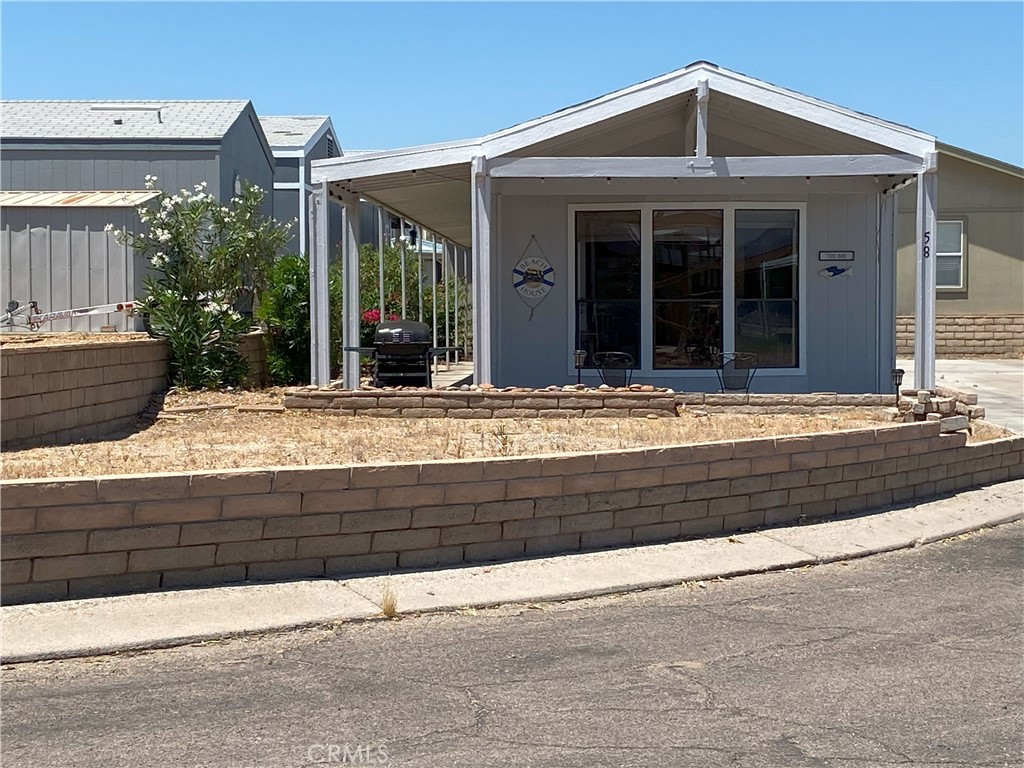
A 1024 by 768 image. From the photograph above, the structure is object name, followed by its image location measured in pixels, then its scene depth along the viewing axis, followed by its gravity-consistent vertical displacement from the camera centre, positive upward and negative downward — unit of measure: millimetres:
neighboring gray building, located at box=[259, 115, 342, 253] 31939 +4473
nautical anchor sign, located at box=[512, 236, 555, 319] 15023 +716
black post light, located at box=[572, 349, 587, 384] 14016 -288
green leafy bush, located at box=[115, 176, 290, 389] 13500 +752
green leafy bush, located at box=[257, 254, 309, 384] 14922 +61
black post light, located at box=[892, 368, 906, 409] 12977 -477
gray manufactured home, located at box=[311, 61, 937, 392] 14609 +859
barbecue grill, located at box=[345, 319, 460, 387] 12891 -242
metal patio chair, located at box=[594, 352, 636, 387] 14108 -414
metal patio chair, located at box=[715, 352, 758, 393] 13773 -470
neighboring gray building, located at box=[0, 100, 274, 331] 24078 +3842
